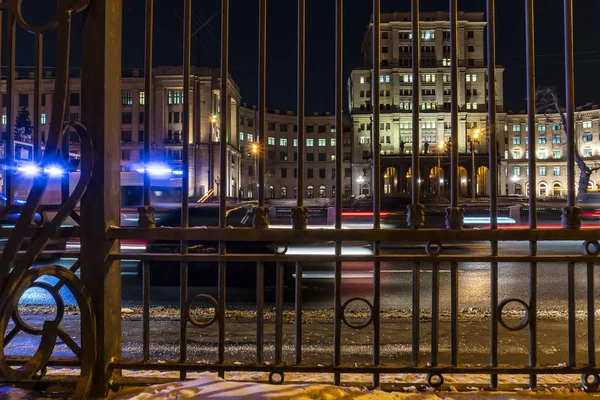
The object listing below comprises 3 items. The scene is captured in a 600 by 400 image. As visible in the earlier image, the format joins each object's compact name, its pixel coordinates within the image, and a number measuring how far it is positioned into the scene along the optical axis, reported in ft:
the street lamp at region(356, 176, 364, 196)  286.66
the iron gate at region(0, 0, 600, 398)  10.20
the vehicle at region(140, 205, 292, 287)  33.24
